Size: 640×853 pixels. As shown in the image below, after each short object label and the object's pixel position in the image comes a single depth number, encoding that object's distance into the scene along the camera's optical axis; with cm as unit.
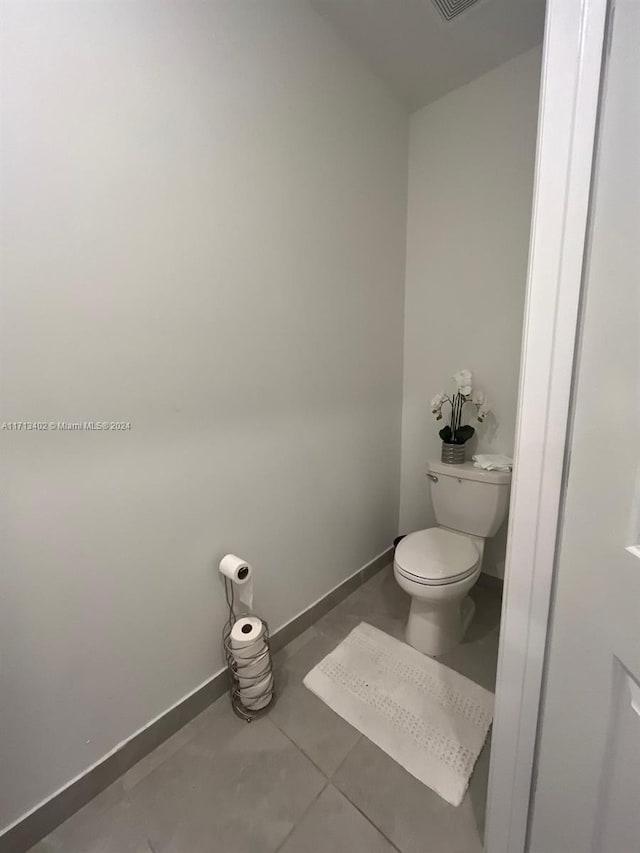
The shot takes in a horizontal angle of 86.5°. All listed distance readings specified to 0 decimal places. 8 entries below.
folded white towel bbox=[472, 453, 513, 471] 159
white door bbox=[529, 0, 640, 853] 49
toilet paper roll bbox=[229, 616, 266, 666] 117
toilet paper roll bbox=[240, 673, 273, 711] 121
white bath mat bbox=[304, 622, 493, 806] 106
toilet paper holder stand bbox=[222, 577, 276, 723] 120
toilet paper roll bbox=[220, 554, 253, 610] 117
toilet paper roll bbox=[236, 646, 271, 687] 119
